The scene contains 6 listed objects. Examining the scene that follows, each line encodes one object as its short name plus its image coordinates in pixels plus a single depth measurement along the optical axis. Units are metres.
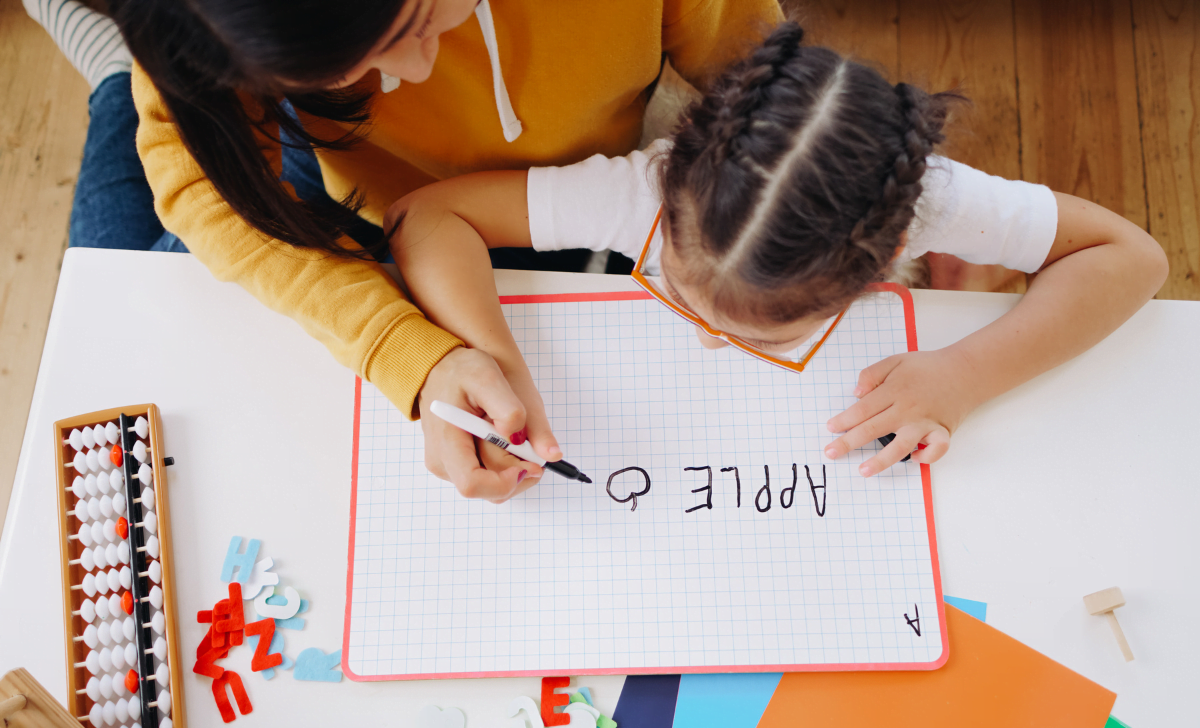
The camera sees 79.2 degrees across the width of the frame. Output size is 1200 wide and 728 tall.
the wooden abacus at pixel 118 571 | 0.58
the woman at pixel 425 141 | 0.58
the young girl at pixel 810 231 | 0.48
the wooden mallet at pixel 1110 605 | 0.56
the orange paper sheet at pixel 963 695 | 0.56
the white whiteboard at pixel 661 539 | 0.58
